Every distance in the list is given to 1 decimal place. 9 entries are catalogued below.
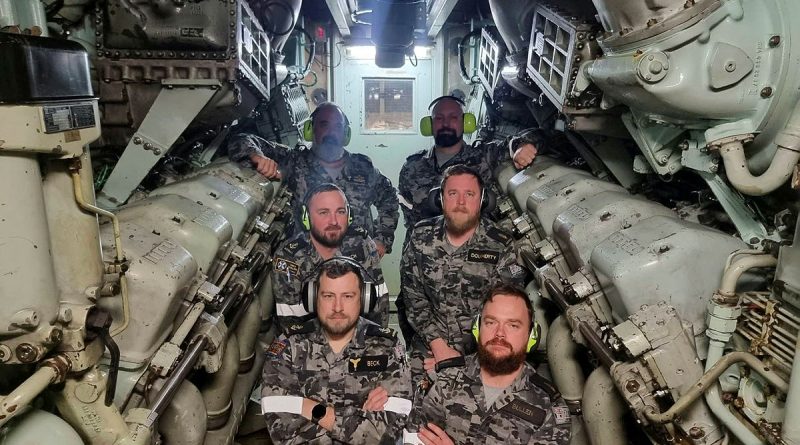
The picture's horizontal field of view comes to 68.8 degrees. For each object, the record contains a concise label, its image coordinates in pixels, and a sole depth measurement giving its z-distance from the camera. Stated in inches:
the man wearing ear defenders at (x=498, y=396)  98.7
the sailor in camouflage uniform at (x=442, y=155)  217.3
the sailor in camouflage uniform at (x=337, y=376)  106.6
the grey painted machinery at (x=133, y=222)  66.7
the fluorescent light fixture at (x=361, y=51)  304.8
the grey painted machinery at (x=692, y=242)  77.4
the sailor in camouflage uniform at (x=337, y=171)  210.8
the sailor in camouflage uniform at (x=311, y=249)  157.8
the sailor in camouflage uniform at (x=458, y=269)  146.1
